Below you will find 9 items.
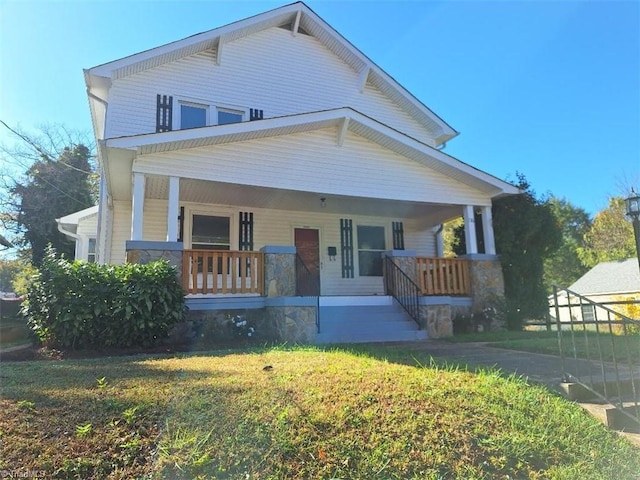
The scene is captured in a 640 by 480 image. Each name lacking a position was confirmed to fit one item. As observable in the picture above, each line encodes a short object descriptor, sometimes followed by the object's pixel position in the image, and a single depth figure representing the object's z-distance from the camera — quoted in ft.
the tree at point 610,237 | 106.22
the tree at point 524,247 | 36.73
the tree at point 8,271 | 99.68
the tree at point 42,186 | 79.00
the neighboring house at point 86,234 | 44.96
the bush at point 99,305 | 21.15
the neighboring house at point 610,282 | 78.80
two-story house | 28.14
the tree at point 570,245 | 138.00
